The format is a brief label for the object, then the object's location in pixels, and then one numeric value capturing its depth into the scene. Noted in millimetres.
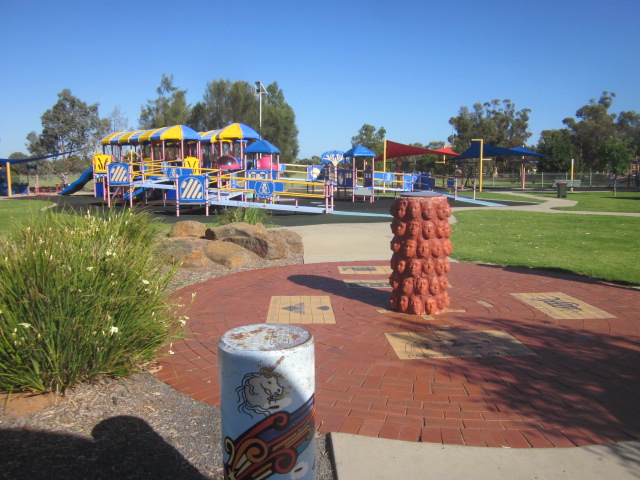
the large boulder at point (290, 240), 9773
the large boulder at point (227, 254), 8461
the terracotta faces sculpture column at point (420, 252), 5577
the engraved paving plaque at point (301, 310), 5695
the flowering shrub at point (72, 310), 3309
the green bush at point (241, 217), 11602
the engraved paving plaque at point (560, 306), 5848
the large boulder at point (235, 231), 9492
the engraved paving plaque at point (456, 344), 4676
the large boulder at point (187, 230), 10227
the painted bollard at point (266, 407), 2082
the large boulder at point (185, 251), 8031
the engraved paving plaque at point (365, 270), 8250
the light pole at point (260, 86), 38938
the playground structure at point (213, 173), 17922
